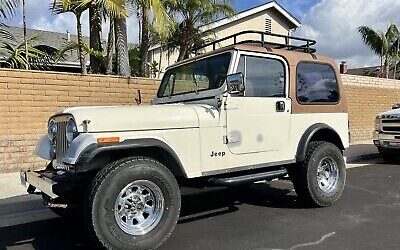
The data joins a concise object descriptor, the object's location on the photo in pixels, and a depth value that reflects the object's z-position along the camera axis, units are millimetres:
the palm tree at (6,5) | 8672
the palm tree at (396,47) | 25656
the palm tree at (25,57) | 10391
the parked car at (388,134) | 10289
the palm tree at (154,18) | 10008
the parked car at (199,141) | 4188
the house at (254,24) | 19875
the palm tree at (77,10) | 9664
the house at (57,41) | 15292
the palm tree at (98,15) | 9297
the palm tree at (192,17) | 14508
